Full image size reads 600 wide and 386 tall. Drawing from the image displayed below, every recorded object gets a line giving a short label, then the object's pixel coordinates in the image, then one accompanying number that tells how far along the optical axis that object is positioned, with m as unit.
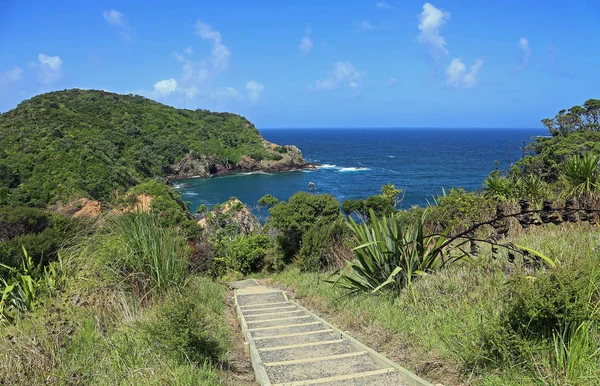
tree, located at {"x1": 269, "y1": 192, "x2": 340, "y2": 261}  19.05
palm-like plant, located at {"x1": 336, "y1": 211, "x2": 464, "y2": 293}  5.70
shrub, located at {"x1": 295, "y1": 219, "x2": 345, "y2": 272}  12.93
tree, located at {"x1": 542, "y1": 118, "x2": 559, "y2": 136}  41.28
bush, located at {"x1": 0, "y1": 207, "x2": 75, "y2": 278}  5.73
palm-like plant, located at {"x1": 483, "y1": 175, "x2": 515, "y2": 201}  9.86
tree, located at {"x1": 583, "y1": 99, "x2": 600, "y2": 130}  40.16
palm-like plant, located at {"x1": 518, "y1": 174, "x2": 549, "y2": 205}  8.55
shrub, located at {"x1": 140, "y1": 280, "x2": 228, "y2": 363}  3.64
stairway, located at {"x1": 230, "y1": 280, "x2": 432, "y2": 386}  3.47
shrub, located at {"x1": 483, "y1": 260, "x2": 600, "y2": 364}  2.91
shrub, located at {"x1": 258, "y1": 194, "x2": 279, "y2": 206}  43.16
